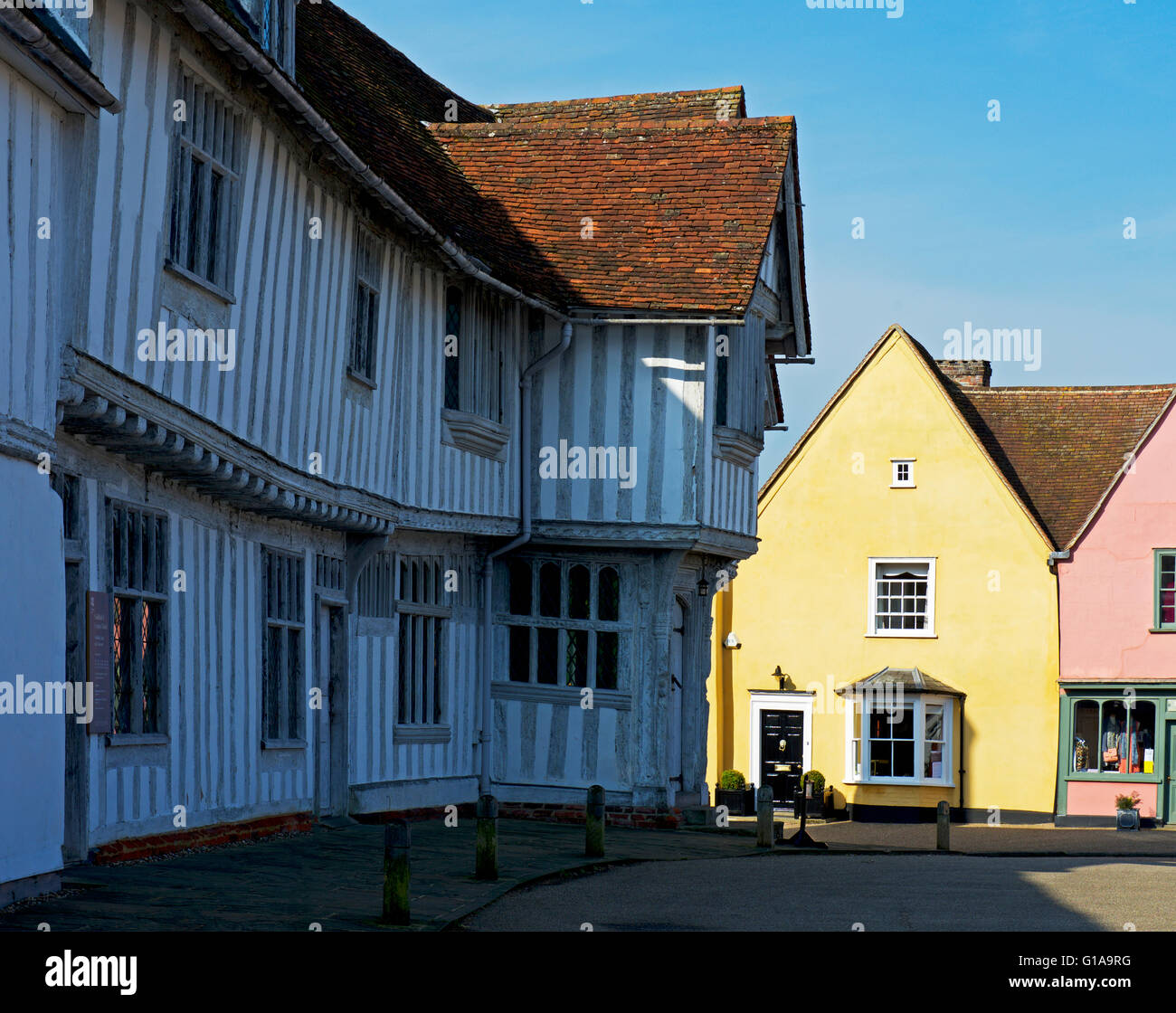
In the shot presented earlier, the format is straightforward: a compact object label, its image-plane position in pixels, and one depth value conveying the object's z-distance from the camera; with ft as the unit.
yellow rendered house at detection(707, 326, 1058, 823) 109.60
